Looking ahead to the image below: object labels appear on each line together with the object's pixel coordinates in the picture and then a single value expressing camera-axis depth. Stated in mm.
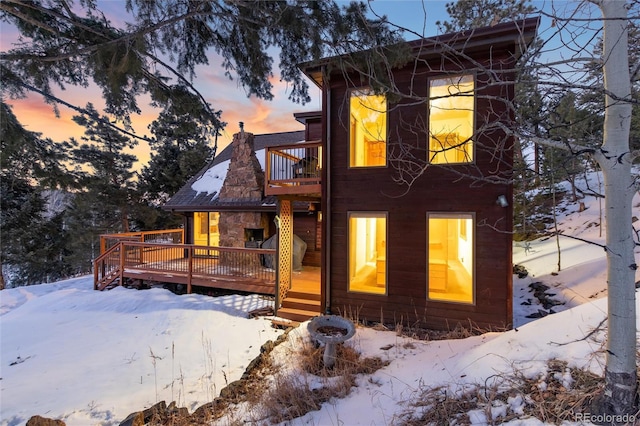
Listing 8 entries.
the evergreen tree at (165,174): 18750
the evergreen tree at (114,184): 17047
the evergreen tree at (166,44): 3174
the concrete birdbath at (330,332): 3962
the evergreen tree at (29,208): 3727
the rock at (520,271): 9394
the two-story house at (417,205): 5160
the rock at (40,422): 2982
